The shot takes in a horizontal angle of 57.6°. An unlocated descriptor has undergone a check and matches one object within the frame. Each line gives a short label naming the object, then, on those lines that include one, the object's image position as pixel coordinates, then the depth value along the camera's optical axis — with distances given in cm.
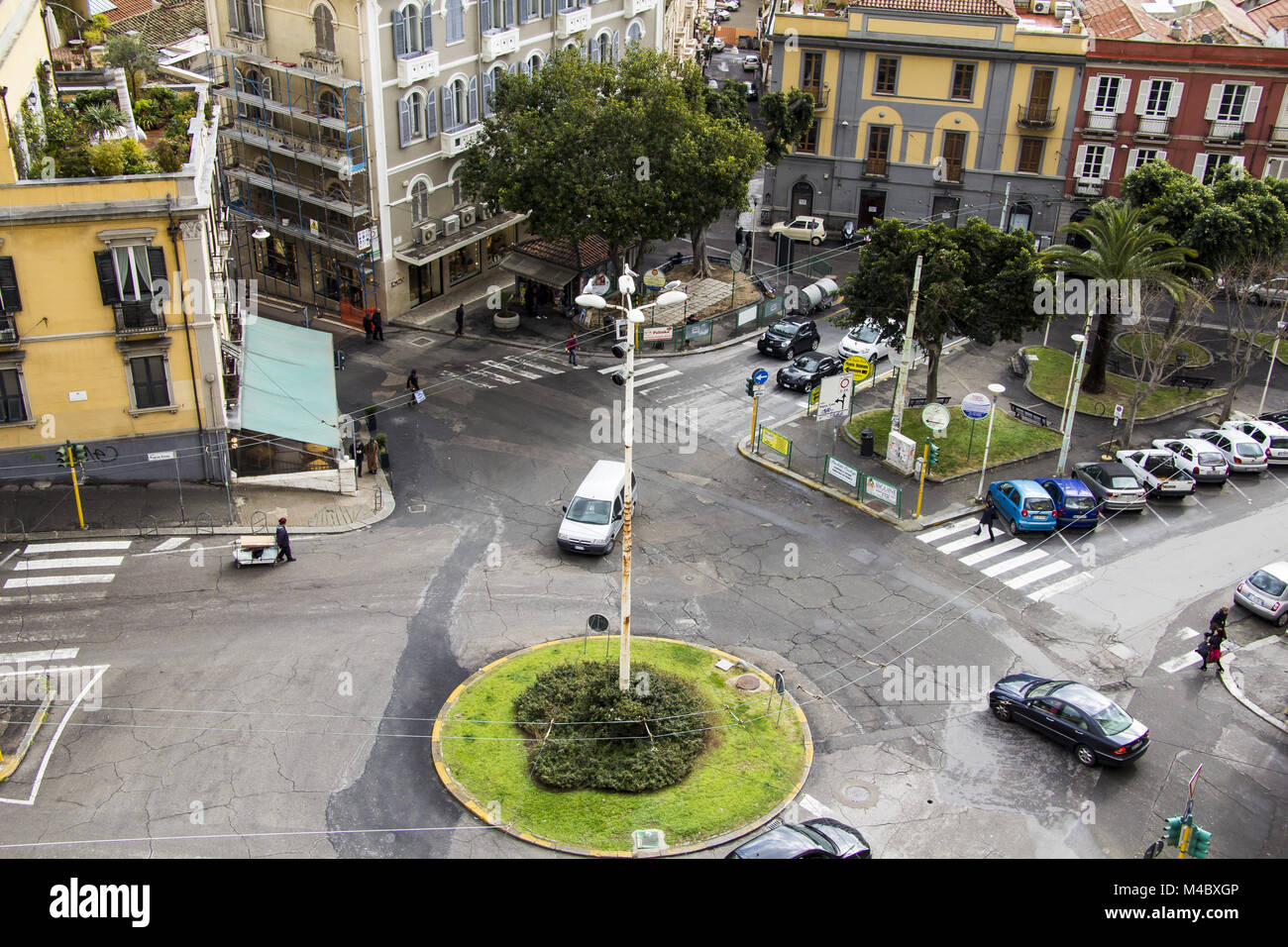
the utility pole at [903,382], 4122
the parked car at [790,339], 5209
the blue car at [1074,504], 3916
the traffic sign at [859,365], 4188
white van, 3609
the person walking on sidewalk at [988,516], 3871
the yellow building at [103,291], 3469
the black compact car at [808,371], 4894
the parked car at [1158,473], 4119
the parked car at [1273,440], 4384
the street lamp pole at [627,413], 2322
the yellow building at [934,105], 6175
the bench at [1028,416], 4647
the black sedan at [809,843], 2358
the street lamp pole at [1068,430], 4003
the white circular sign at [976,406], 4122
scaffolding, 5094
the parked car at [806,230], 6538
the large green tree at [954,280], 4266
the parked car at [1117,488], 4016
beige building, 5019
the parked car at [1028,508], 3888
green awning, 3969
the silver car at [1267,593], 3428
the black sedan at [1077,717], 2770
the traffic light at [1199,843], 2311
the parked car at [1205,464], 4219
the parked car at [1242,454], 4319
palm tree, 4416
